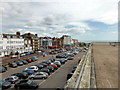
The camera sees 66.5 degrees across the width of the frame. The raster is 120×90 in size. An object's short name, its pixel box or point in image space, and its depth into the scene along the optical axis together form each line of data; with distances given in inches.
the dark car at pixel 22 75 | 566.0
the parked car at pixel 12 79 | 503.4
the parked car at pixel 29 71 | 626.8
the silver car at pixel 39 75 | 548.5
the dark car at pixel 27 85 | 434.0
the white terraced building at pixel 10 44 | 1349.5
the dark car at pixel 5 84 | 441.8
